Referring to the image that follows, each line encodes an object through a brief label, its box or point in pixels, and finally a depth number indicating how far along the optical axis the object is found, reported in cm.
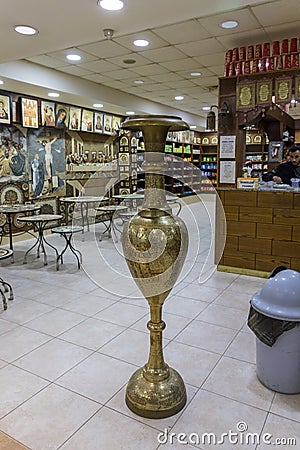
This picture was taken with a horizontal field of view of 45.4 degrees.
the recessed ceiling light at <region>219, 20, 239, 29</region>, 402
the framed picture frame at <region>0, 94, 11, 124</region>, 611
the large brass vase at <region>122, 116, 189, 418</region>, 174
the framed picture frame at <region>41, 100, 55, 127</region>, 693
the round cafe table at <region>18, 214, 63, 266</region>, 496
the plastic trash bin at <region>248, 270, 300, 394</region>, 206
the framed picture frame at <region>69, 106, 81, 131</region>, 761
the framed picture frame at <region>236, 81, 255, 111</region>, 448
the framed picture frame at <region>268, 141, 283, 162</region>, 776
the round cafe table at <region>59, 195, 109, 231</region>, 646
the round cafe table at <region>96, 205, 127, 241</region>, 639
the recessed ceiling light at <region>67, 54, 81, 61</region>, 518
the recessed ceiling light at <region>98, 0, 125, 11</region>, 272
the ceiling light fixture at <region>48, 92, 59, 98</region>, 637
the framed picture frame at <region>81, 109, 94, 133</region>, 796
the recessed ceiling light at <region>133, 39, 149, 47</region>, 460
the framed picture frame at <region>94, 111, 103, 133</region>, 836
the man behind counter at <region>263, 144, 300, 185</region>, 466
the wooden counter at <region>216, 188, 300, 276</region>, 410
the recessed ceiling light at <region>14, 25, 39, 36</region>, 325
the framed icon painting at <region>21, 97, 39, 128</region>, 648
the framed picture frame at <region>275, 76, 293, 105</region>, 421
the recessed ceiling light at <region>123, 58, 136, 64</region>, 548
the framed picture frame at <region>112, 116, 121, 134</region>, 898
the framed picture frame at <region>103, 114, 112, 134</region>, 870
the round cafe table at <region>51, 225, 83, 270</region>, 485
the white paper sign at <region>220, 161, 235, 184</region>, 484
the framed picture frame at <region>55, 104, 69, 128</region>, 726
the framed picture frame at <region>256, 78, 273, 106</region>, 435
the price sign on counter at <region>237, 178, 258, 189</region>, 438
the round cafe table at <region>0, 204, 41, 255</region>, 491
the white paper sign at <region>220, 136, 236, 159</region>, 482
